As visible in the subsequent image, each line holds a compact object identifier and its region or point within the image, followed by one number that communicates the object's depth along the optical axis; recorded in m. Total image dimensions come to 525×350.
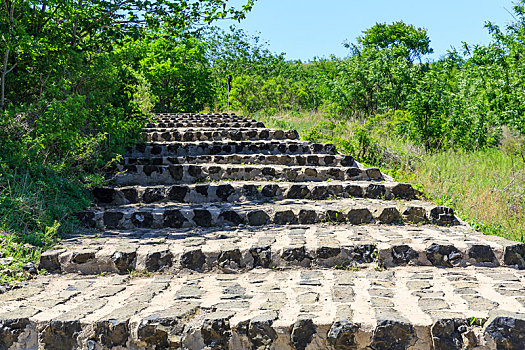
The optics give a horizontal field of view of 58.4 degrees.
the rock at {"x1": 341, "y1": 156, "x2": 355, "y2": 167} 7.00
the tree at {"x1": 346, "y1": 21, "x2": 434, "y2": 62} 30.68
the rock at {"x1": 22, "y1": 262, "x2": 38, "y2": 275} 3.83
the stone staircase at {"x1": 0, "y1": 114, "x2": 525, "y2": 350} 2.71
